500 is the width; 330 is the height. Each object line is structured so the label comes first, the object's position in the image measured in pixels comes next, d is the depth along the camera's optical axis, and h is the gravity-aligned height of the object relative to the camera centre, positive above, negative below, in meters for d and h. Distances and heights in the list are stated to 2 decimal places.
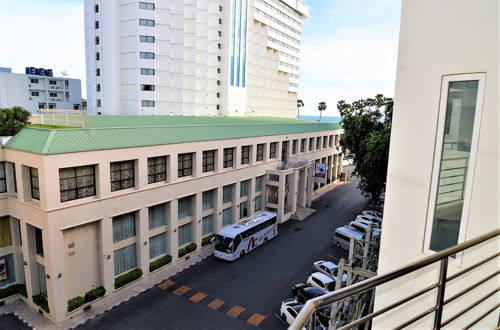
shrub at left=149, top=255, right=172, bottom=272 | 22.57 -10.25
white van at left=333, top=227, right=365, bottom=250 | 27.65 -9.82
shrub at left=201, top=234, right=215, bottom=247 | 26.75 -10.14
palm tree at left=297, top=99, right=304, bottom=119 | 88.75 +3.28
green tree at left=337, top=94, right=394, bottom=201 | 27.48 -1.83
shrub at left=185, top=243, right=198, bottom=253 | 25.28 -10.16
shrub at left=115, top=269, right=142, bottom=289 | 20.41 -10.30
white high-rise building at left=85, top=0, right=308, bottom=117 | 41.91 +7.63
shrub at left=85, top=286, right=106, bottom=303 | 18.86 -10.39
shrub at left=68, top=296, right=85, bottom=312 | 18.13 -10.49
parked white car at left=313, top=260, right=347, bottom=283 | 22.31 -10.23
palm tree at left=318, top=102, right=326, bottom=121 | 77.69 +2.13
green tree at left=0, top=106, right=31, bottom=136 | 26.17 -1.06
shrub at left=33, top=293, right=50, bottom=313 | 18.08 -10.56
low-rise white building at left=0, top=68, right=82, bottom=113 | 58.22 +3.01
